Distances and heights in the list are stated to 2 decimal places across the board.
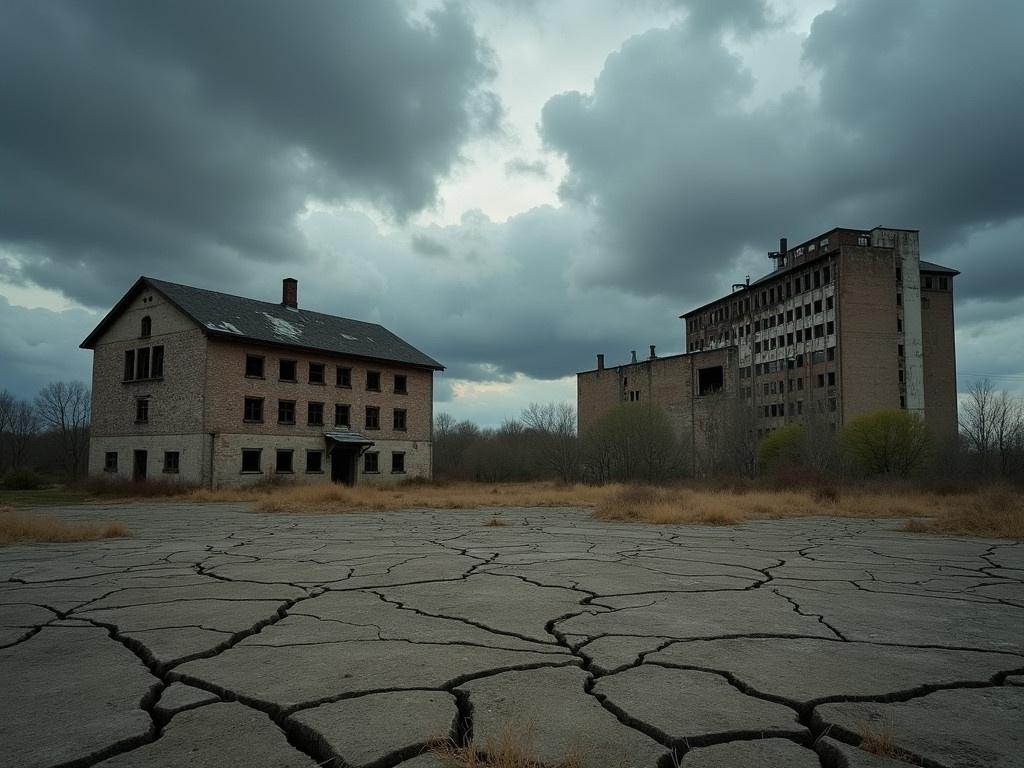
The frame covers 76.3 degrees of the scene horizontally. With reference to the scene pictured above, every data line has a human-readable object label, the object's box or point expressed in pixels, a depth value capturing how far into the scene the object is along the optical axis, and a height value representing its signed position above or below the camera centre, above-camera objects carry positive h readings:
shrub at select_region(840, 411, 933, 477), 36.94 -0.32
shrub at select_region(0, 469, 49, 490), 35.00 -2.19
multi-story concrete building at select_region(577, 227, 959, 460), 51.72 +7.55
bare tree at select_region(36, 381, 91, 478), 63.44 +1.04
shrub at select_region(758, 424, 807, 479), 42.09 -0.57
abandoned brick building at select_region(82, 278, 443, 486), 29.61 +2.25
